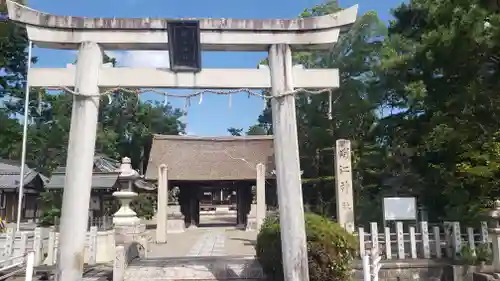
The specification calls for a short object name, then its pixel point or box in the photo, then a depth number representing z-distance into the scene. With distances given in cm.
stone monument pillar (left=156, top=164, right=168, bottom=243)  1662
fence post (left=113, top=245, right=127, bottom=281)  775
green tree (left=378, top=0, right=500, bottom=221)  912
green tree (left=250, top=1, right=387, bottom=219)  2024
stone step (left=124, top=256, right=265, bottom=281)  795
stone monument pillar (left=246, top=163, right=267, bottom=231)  1891
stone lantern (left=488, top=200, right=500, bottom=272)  787
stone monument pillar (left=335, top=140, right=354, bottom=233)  1091
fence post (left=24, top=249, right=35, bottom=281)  504
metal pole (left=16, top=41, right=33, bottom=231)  1650
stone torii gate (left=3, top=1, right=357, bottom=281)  656
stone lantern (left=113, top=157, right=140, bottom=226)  1027
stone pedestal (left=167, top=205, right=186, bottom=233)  2202
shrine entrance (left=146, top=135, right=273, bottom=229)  2384
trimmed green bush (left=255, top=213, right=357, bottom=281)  688
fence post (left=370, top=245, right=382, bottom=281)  526
